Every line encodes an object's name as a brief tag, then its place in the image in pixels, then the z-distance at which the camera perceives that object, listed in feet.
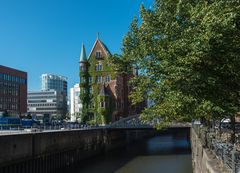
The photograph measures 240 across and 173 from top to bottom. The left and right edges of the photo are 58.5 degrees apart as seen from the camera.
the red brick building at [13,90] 265.92
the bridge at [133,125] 143.31
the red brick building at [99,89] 174.73
